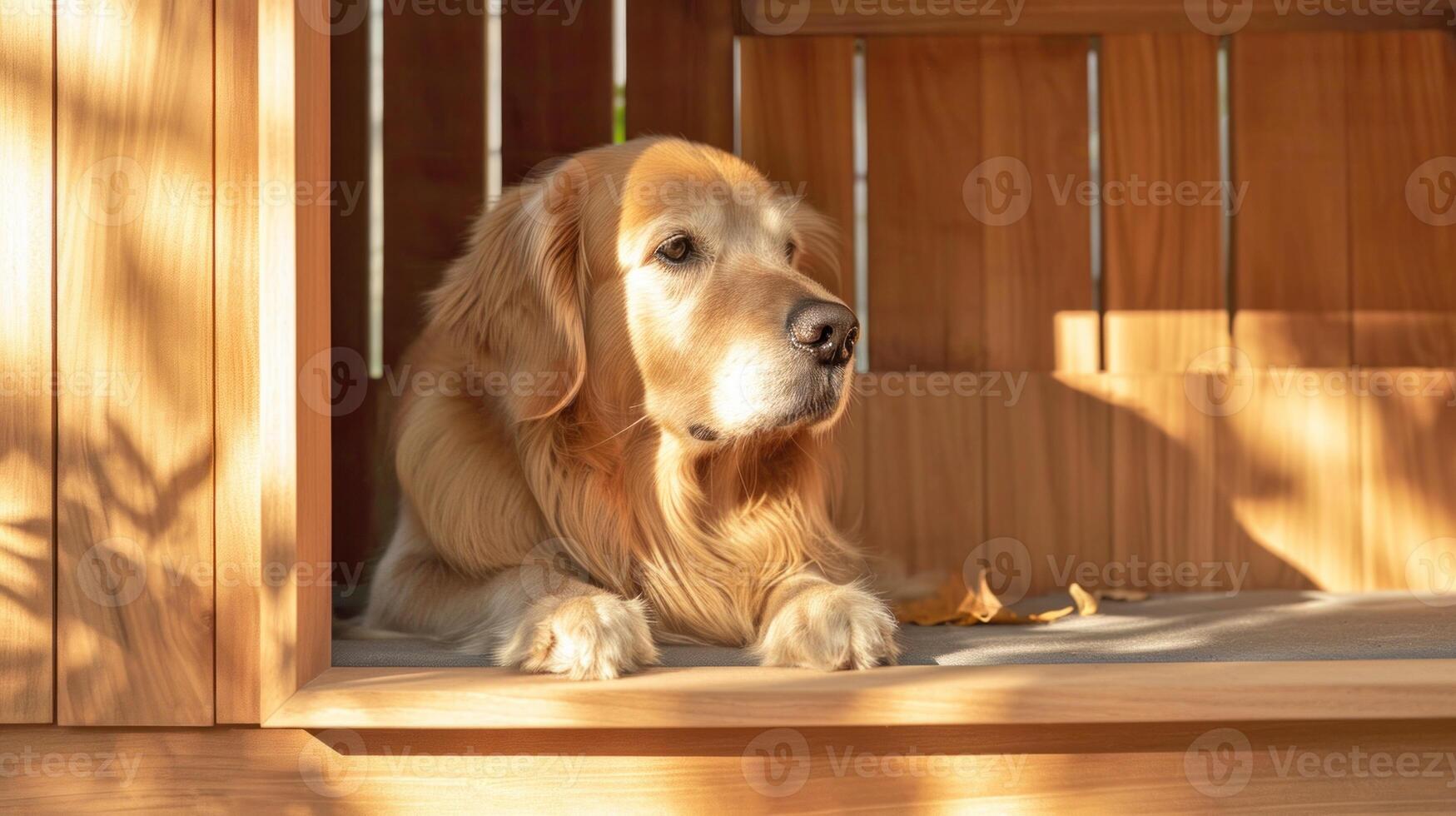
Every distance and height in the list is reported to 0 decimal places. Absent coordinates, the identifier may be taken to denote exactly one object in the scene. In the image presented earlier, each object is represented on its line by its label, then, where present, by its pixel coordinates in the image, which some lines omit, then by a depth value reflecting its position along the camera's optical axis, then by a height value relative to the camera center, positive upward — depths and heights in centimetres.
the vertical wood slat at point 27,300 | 178 +22
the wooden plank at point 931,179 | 335 +74
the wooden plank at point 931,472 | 328 -11
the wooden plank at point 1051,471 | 326 -11
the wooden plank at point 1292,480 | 317 -14
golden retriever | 226 +4
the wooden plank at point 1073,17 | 326 +118
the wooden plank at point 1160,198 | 333 +68
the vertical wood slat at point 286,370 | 175 +11
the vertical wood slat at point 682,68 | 336 +108
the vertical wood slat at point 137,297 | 178 +22
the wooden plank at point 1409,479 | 314 -13
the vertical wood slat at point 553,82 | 340 +105
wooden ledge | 172 -40
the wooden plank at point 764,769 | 176 -51
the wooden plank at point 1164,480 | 323 -14
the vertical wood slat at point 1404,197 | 327 +67
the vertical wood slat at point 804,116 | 334 +93
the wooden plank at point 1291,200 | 329 +66
